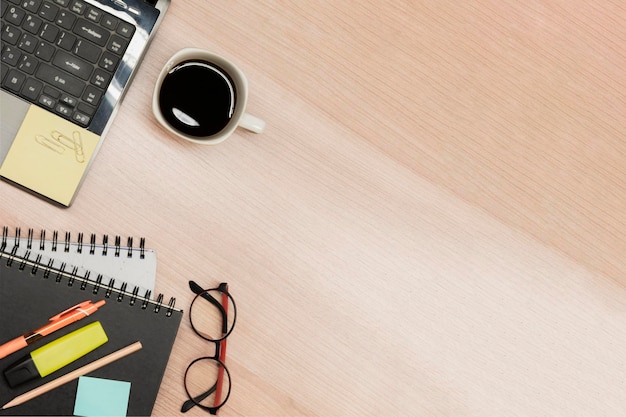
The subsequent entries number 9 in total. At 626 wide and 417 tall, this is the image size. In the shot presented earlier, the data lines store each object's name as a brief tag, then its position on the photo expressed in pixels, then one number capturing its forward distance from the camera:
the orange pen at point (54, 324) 0.68
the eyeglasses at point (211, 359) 0.73
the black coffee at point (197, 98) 0.69
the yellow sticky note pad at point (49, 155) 0.68
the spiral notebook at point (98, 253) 0.70
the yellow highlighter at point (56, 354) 0.68
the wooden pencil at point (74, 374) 0.68
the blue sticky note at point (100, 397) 0.70
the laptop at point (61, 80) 0.67
